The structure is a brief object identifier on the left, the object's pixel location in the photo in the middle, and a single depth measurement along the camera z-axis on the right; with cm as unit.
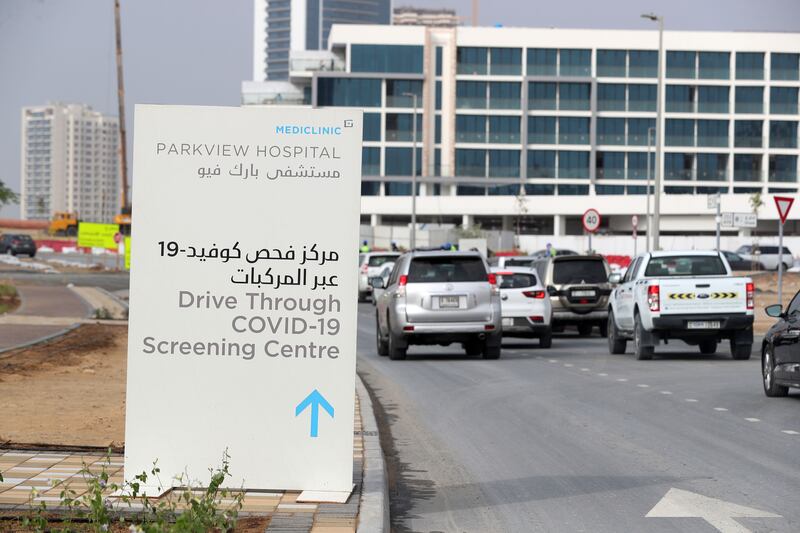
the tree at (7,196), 5159
